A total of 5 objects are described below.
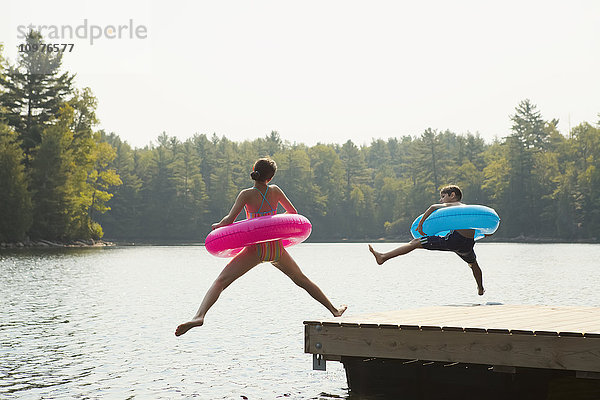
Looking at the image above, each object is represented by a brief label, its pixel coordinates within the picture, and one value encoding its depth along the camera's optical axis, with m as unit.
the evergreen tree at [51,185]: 60.94
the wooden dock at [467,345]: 7.06
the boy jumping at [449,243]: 11.09
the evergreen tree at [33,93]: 64.00
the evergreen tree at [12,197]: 55.09
